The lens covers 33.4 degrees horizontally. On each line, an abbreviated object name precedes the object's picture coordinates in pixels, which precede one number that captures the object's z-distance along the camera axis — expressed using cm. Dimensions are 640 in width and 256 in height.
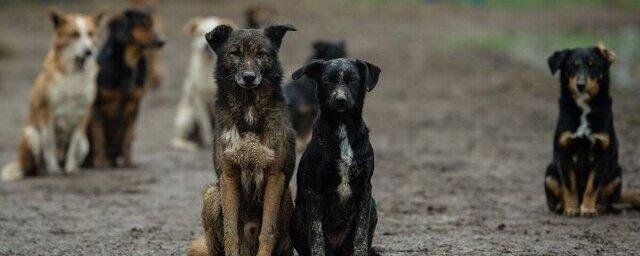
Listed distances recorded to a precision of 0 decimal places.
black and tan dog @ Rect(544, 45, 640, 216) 861
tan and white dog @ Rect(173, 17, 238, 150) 1440
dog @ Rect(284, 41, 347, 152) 1311
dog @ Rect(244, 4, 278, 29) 1466
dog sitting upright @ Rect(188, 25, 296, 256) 650
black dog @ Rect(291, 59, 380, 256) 639
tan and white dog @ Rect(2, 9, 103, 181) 1194
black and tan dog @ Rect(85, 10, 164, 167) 1260
